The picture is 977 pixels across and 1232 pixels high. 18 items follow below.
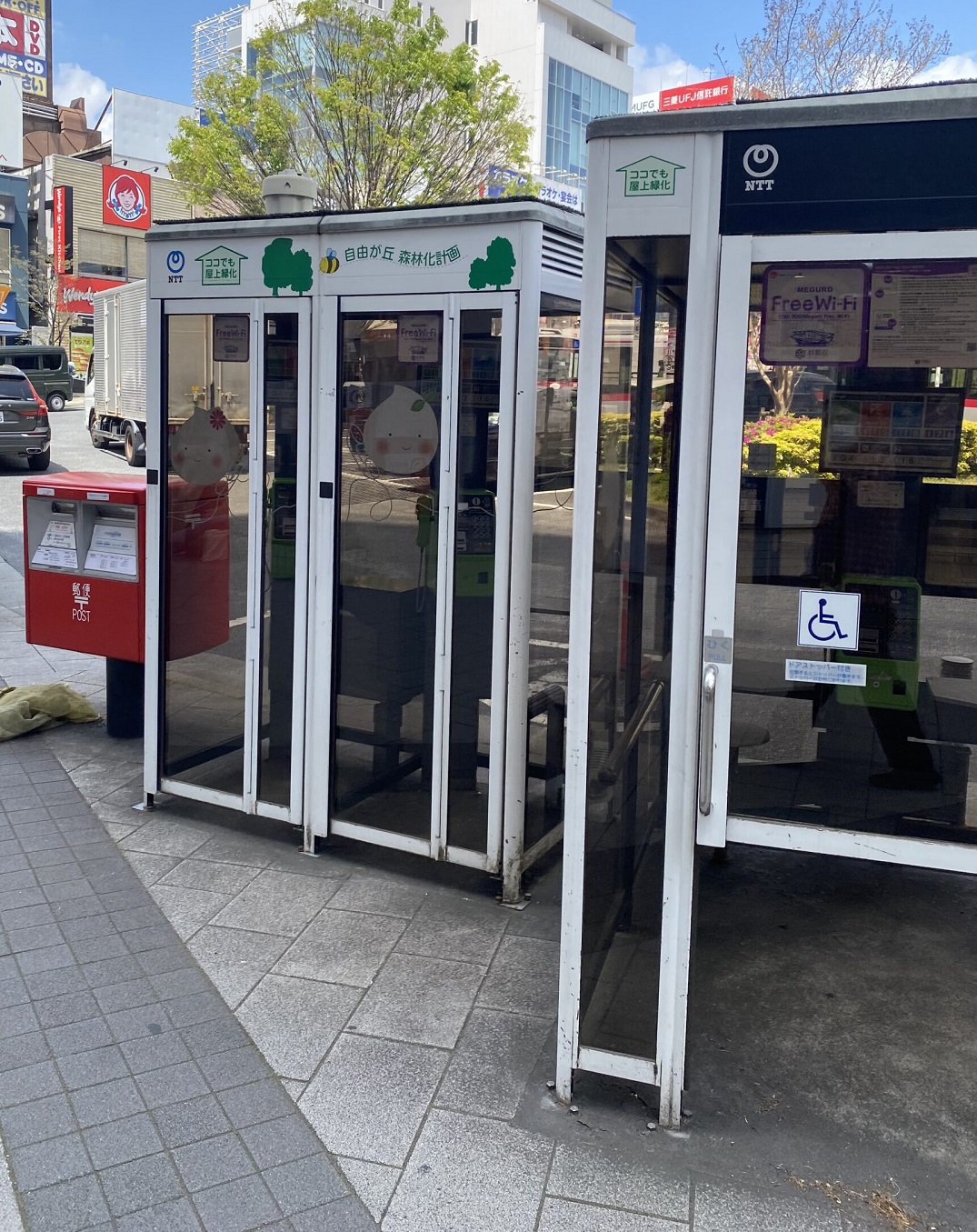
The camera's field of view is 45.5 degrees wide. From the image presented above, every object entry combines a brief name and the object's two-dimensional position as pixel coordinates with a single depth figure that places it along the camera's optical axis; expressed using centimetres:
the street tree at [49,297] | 4822
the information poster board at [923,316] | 339
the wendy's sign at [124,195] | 5012
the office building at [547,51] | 5088
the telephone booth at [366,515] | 432
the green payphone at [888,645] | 319
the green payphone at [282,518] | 496
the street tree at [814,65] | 1953
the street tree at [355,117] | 1833
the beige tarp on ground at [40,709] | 641
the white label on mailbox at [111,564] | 593
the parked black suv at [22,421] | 1966
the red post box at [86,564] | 588
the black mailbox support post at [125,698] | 632
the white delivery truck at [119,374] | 2233
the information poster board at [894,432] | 391
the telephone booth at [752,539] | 273
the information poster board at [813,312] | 319
